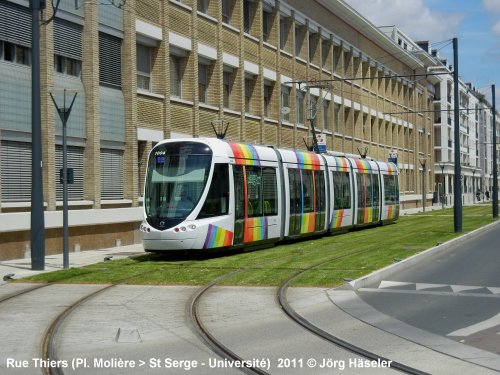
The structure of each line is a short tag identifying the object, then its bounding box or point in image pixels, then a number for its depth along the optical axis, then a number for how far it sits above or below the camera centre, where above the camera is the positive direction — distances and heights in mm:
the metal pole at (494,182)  47656 +577
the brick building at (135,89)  22594 +3999
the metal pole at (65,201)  18625 -103
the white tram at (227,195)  20047 -22
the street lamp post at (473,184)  110562 +1065
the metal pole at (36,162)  18188 +786
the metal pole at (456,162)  30750 +1148
